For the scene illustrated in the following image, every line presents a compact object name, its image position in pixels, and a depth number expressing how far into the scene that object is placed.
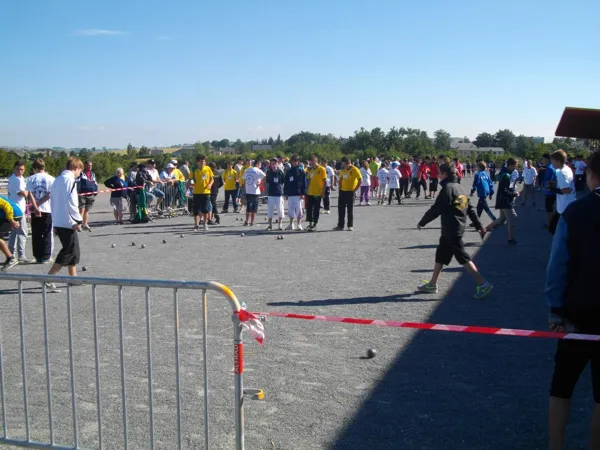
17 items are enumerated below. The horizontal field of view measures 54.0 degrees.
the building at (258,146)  174.32
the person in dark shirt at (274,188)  16.33
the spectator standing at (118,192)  18.55
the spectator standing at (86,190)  17.12
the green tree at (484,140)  193.48
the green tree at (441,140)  164.11
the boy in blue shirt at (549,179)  15.07
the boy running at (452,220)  8.28
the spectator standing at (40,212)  11.19
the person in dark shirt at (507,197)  13.25
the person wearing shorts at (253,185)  17.11
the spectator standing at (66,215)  8.95
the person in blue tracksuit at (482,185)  15.34
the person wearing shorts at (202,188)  16.23
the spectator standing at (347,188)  16.05
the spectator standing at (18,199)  11.66
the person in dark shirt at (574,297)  3.56
